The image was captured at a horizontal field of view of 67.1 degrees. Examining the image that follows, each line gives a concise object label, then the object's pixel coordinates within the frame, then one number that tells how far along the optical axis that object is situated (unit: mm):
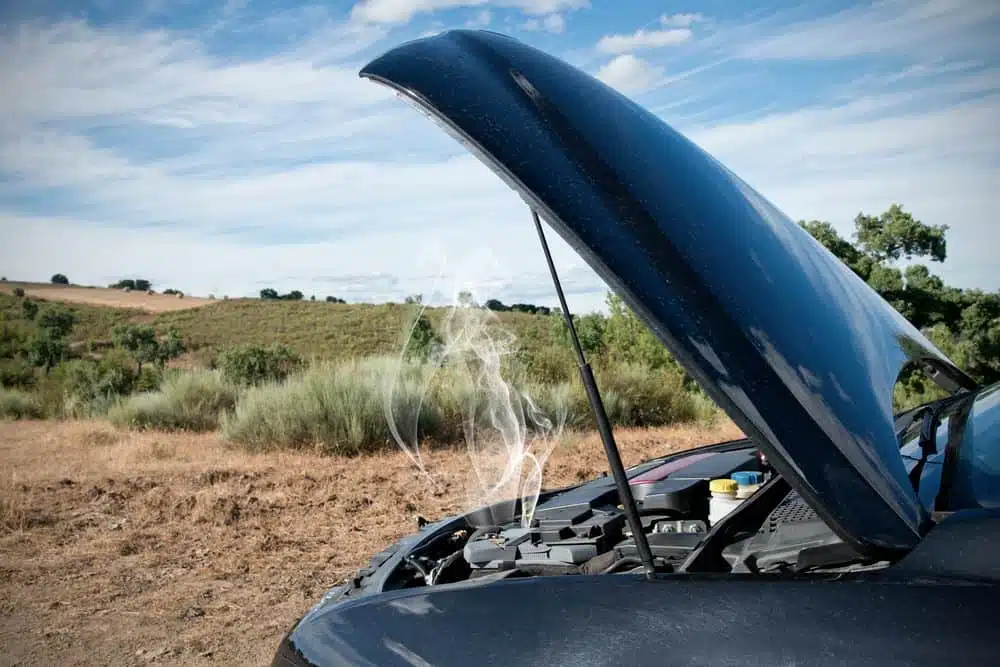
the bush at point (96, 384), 15695
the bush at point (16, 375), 21077
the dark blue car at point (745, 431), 1128
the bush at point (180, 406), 13281
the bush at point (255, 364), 16000
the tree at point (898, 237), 15078
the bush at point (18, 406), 16109
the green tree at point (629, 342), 13523
